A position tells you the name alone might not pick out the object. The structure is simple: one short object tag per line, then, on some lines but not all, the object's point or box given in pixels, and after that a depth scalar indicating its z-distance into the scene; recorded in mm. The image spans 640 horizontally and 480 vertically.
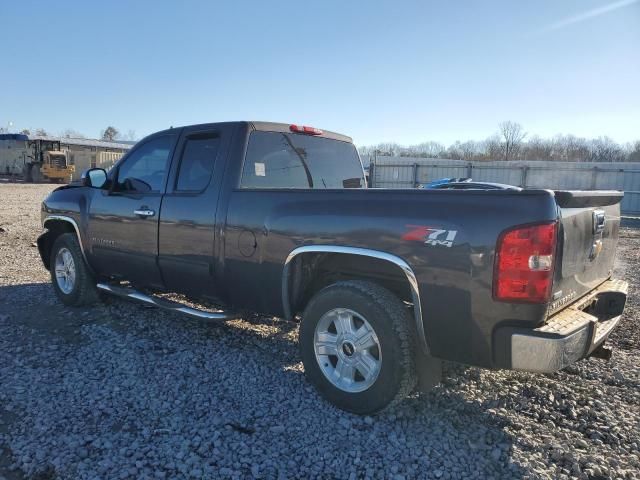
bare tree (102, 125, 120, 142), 109500
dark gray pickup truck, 2791
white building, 39656
